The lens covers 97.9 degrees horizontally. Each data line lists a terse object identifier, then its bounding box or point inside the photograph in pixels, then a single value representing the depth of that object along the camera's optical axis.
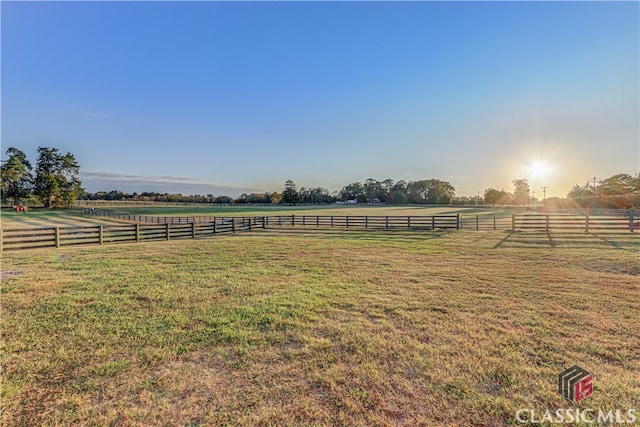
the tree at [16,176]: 49.52
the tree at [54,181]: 48.50
